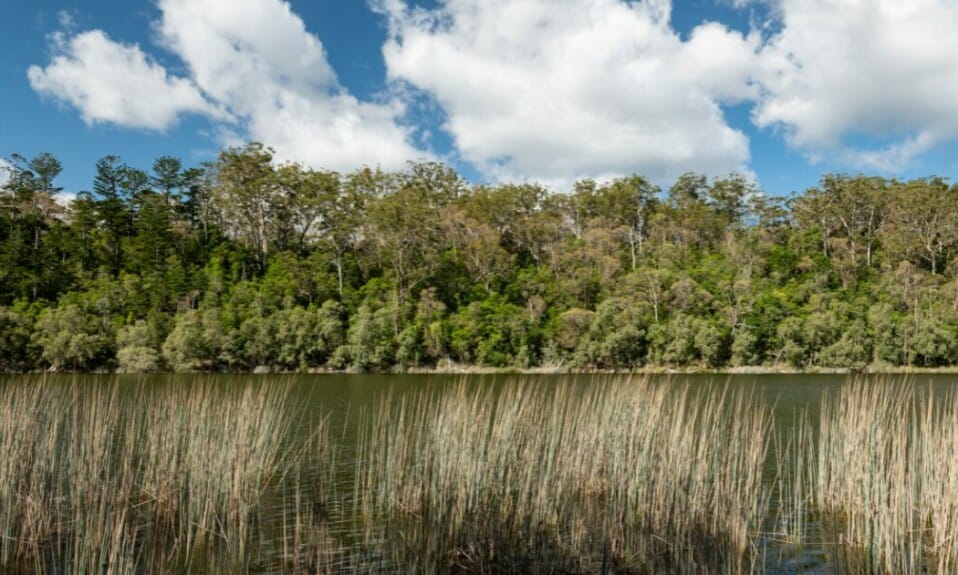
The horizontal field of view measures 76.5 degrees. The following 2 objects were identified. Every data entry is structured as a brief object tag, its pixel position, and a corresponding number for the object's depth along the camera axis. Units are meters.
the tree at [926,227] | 62.16
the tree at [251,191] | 69.75
